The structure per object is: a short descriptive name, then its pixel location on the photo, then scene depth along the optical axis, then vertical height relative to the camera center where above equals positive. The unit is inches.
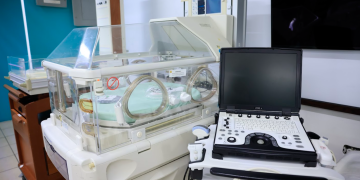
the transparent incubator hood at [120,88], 41.3 -7.0
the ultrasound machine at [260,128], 35.9 -14.0
